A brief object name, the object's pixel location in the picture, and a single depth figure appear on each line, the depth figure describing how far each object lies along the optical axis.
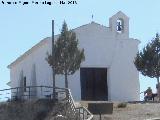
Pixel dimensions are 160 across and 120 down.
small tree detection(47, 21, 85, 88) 48.94
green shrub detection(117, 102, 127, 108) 41.78
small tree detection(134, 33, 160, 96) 50.15
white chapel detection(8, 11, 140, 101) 54.75
